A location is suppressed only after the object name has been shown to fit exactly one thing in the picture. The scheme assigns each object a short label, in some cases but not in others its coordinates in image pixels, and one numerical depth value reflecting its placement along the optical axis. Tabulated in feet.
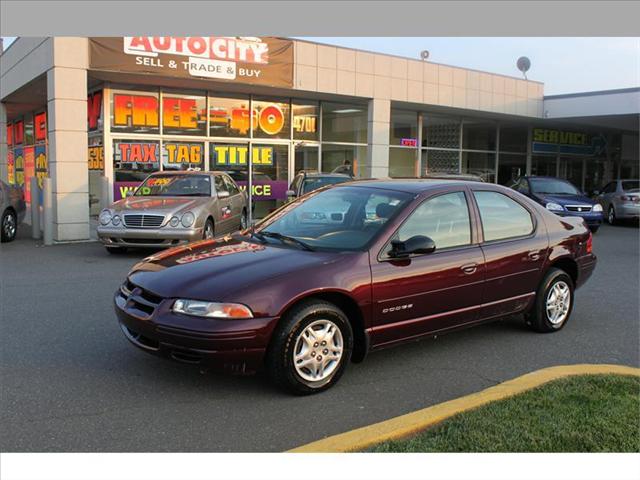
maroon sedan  13.47
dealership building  43.88
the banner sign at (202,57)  44.96
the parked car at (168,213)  34.50
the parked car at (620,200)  61.67
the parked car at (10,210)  41.24
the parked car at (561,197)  51.90
